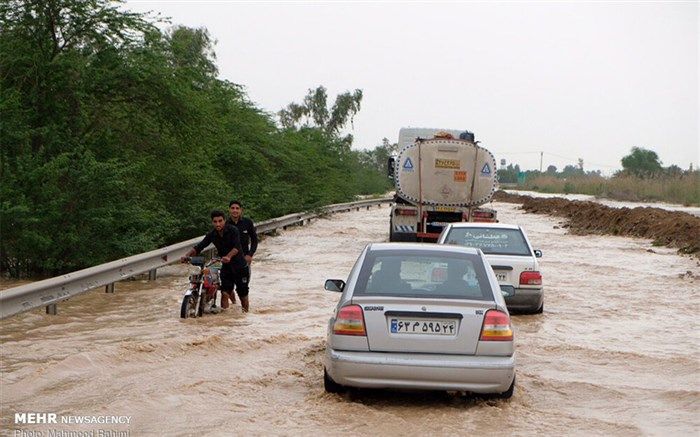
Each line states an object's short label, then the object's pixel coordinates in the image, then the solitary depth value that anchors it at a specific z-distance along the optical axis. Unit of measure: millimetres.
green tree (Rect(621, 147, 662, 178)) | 178000
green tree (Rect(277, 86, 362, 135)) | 101875
